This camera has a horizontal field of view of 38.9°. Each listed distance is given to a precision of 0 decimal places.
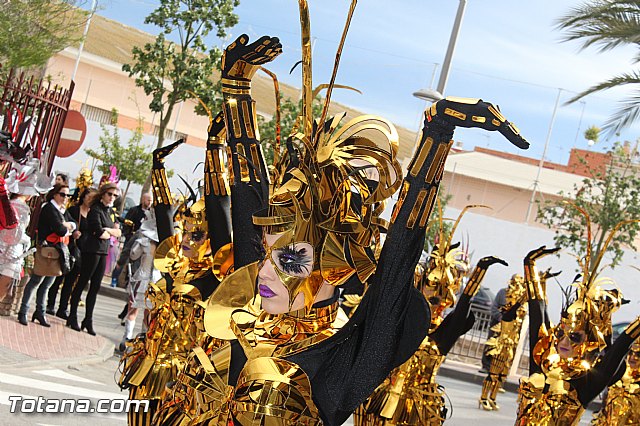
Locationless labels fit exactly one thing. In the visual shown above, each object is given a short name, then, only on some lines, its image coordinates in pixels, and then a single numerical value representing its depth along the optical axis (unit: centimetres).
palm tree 1213
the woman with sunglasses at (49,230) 1016
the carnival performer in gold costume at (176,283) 471
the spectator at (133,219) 1209
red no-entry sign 1168
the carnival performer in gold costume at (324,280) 319
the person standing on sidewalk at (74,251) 1137
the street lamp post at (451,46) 1175
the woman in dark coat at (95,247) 1111
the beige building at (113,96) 4209
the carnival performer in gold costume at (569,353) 637
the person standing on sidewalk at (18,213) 912
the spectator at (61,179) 1054
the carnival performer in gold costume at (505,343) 1264
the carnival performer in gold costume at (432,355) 573
